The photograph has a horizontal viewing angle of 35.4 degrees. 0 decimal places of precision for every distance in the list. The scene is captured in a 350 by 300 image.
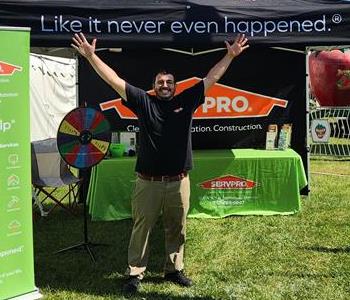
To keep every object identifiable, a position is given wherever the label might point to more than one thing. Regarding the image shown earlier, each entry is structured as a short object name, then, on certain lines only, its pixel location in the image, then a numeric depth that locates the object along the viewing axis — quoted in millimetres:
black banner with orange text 7684
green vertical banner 3834
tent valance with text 4203
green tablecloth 6977
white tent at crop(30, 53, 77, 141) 12250
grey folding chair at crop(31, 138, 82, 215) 6957
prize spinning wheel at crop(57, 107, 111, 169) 5340
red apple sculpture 14297
